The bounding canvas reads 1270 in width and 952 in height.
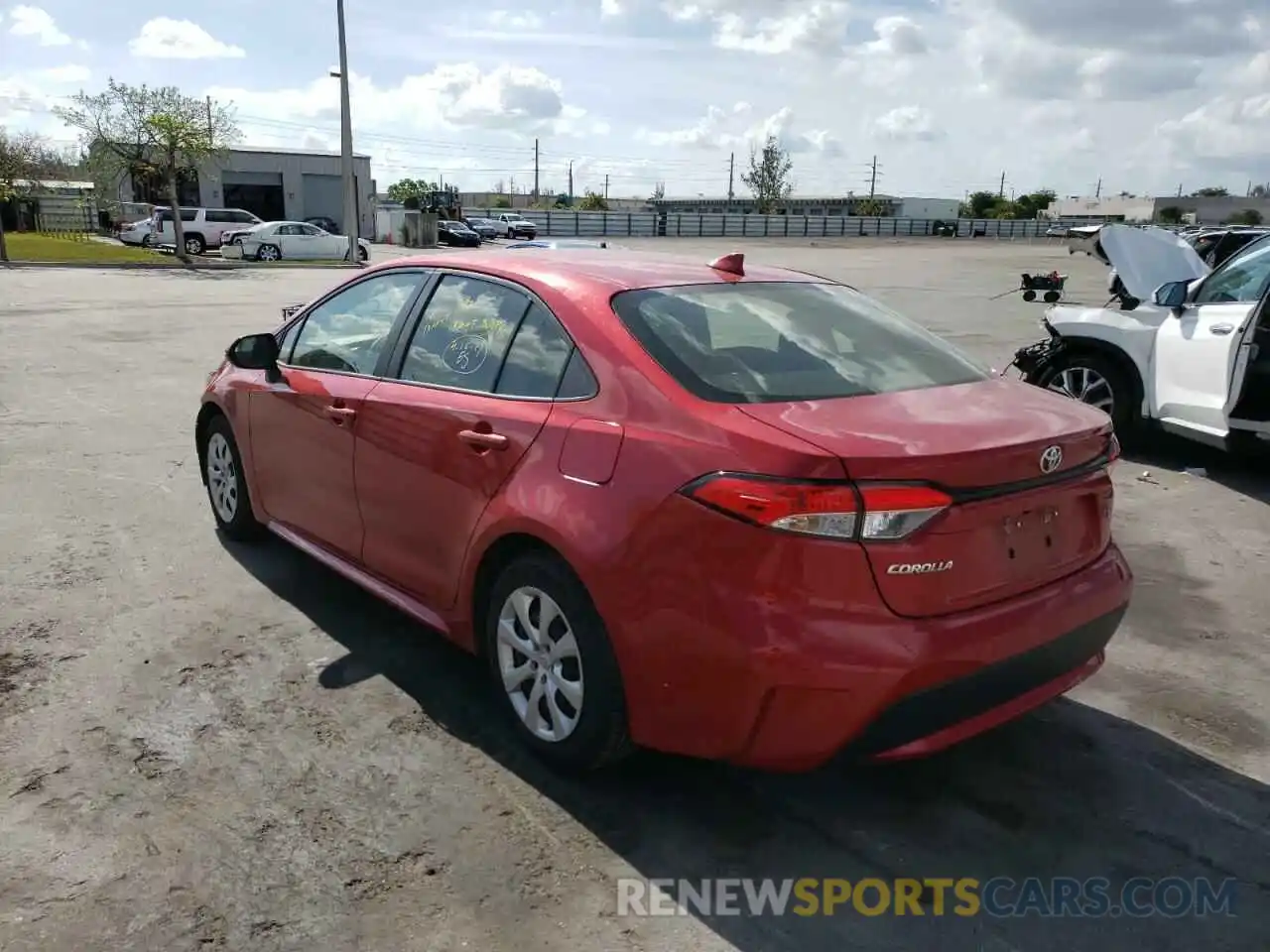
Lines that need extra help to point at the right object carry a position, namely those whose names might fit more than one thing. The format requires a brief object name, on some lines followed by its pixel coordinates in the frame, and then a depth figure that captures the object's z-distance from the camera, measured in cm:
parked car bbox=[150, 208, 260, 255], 3622
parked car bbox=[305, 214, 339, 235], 4638
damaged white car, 636
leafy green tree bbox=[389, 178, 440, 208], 10112
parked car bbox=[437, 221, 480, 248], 4306
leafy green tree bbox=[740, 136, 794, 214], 9869
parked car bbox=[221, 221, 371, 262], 3300
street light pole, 3425
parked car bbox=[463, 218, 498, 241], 5001
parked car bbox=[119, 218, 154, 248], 3828
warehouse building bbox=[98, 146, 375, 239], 5478
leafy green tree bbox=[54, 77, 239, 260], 3109
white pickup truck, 5278
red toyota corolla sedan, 253
